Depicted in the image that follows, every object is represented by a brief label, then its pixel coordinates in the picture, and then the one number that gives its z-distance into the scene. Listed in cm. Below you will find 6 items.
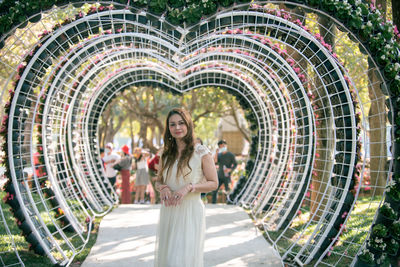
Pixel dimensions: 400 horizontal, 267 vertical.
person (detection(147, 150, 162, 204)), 1167
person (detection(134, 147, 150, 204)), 1171
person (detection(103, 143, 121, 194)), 1220
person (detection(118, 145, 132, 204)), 1184
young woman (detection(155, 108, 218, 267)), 384
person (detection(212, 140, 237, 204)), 1200
